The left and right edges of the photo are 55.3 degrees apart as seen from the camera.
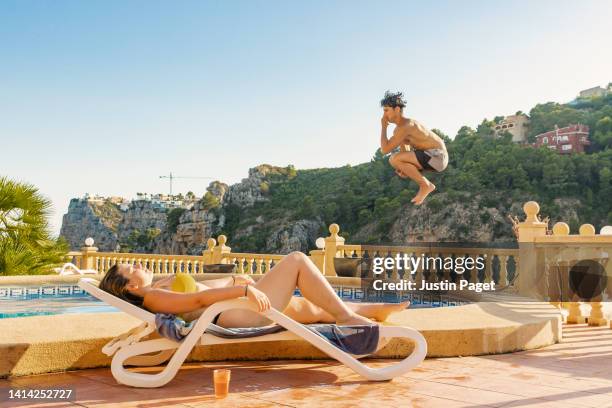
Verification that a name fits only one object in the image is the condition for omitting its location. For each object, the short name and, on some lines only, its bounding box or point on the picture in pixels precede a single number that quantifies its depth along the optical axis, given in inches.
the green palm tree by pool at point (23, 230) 474.6
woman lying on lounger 146.3
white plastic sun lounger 142.9
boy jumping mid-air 211.2
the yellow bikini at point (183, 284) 152.9
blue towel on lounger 147.6
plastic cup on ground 133.3
